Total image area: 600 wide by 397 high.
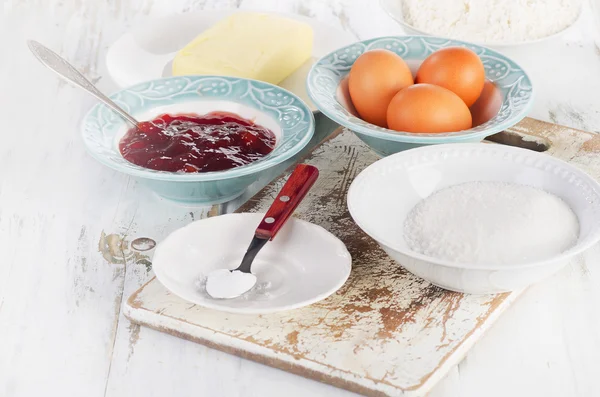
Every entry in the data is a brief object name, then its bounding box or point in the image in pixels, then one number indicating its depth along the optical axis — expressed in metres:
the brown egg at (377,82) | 1.11
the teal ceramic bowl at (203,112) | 1.06
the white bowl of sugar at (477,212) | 0.97
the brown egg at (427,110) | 1.08
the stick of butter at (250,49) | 1.20
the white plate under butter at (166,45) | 1.23
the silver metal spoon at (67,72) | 1.11
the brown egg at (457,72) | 1.11
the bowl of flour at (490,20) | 1.26
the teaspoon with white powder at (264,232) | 0.99
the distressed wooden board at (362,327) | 0.95
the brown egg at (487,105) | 1.12
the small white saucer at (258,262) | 0.98
